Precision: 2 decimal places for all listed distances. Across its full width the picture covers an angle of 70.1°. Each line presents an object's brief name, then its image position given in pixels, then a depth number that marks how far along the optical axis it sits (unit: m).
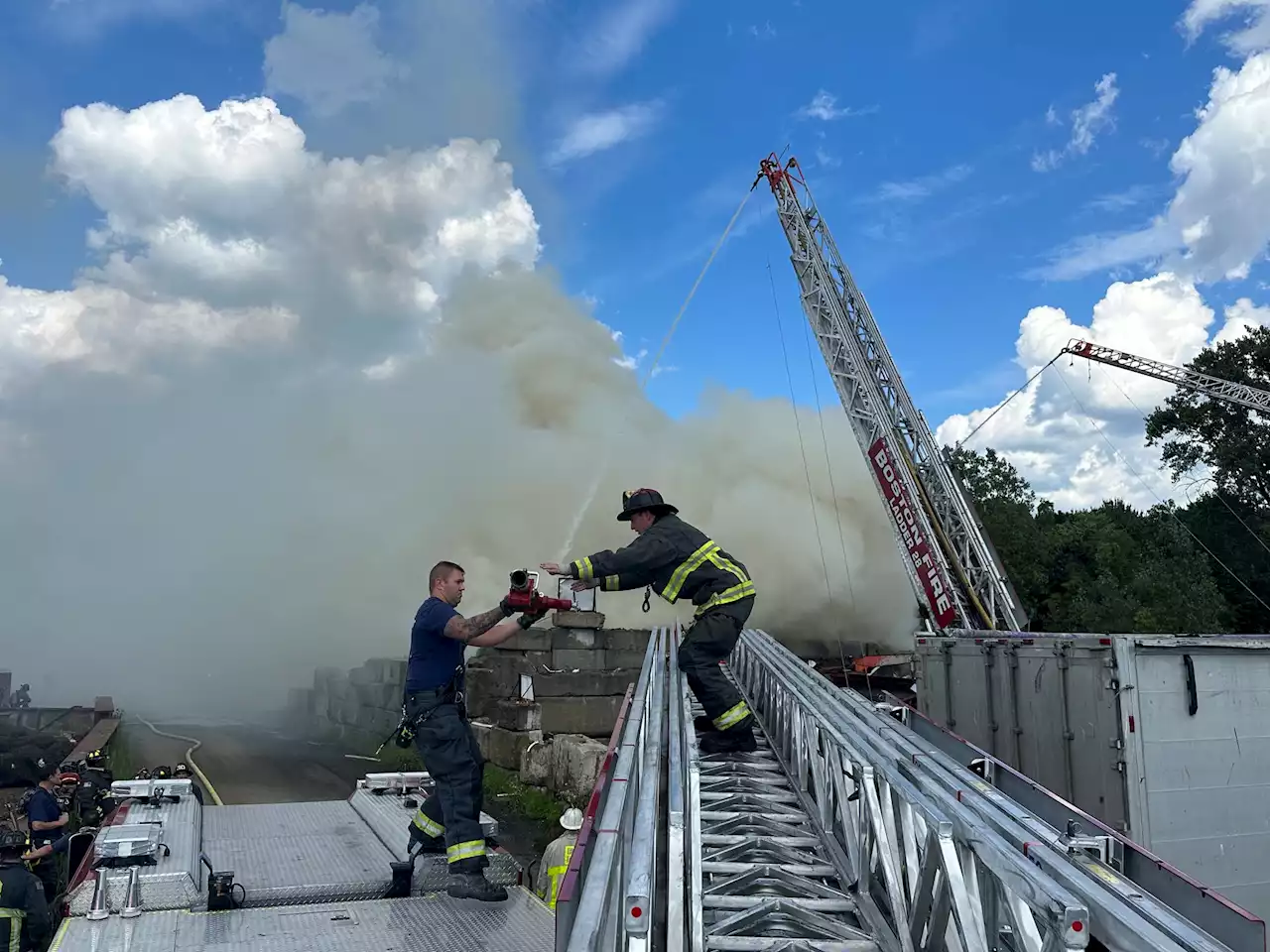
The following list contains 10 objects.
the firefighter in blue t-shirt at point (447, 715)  4.10
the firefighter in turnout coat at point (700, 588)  5.03
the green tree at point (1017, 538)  34.06
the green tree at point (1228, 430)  28.38
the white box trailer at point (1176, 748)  6.21
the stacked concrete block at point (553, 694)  12.61
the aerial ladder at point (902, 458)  15.51
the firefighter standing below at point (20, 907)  4.50
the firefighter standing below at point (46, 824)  6.38
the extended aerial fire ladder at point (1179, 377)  26.81
